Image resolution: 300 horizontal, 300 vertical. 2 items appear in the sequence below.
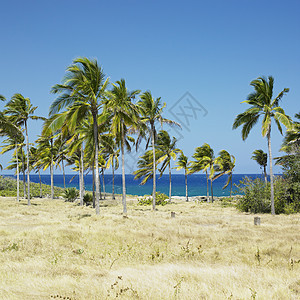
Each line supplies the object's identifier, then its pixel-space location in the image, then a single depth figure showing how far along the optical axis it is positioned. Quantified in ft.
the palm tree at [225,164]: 132.98
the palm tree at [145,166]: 122.56
